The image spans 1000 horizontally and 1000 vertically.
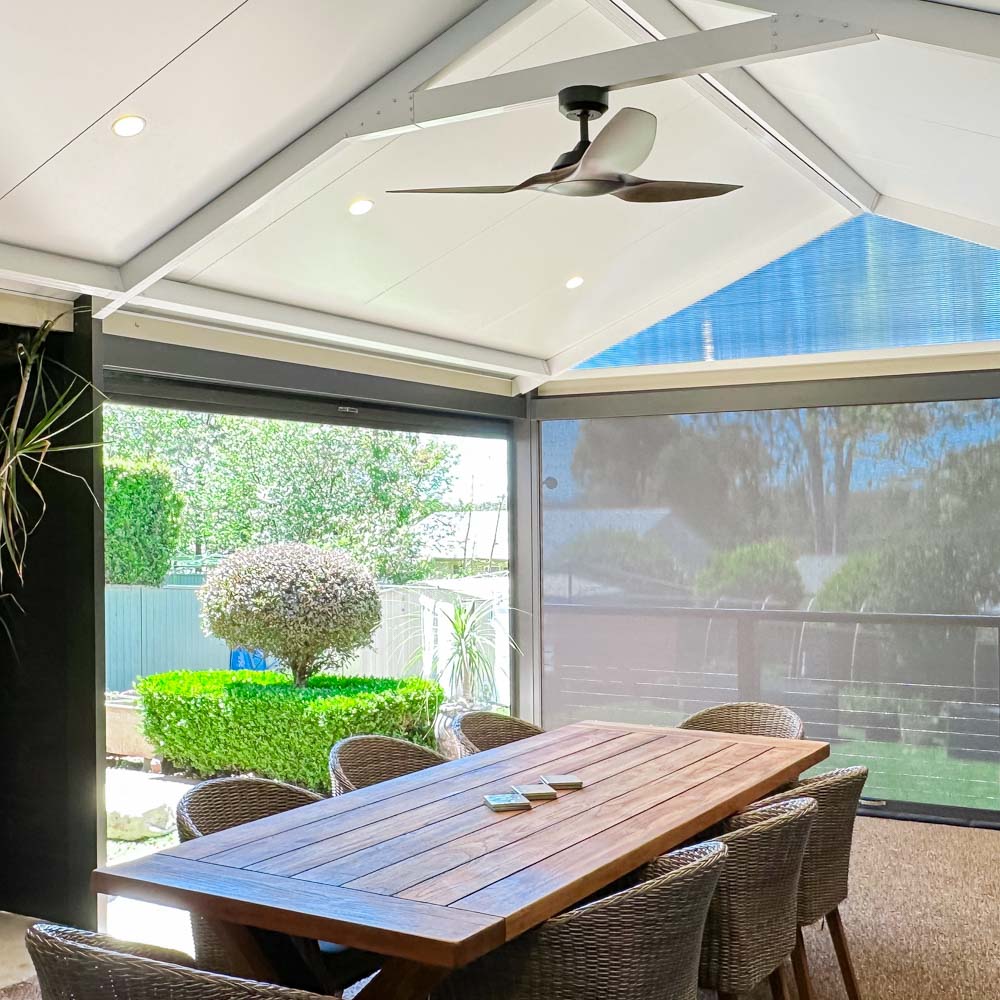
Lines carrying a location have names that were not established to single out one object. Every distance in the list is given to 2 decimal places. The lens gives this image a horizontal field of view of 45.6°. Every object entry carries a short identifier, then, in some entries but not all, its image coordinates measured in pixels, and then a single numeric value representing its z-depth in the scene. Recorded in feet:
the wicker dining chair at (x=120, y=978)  6.82
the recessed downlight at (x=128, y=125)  11.21
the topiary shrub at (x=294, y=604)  17.54
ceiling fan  9.27
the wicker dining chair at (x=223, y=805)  9.57
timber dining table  7.68
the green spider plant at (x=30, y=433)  13.88
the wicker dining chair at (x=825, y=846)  11.10
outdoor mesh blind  21.03
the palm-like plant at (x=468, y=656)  22.17
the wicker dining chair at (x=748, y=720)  15.67
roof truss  9.82
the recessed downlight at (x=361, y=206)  14.52
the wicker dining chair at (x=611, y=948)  7.97
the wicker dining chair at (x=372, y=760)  12.62
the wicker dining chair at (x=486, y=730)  14.83
